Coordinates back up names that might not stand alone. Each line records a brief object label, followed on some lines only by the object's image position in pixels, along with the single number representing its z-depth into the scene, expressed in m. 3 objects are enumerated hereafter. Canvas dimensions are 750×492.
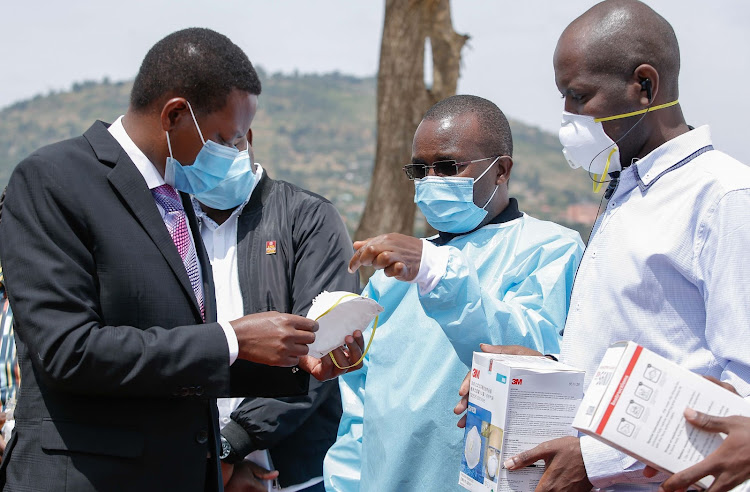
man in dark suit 2.28
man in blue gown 2.82
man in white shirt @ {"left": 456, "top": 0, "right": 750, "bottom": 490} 2.08
